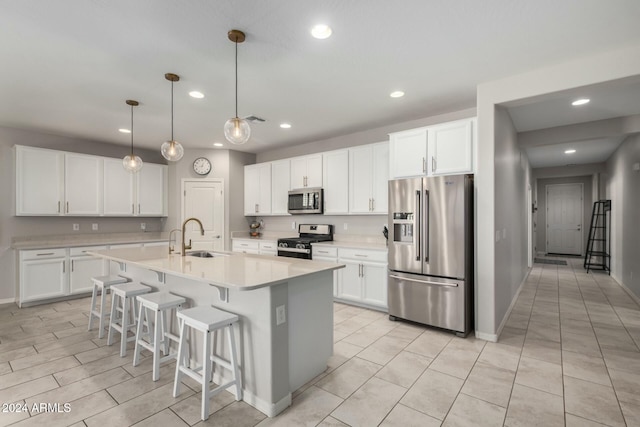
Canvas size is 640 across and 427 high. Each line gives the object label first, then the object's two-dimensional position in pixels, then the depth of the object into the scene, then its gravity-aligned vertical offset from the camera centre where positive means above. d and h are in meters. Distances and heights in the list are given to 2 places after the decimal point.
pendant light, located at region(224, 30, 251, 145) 2.52 +0.68
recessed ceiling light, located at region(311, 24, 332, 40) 2.22 +1.33
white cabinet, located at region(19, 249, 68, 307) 4.35 -0.84
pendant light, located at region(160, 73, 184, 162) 3.25 +0.68
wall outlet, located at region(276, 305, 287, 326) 2.07 -0.68
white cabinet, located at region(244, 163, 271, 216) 5.96 +0.50
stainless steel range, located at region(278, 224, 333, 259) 4.82 -0.41
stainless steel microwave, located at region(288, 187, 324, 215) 5.11 +0.23
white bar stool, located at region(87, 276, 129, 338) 3.29 -0.76
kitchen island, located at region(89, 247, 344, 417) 2.04 -0.70
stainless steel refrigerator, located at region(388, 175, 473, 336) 3.26 -0.41
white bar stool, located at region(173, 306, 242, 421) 2.01 -0.91
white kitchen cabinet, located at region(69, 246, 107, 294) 4.72 -0.83
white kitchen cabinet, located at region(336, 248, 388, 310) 4.04 -0.86
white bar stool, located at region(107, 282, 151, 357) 2.94 -0.94
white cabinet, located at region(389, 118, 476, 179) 3.40 +0.74
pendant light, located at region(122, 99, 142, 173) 3.57 +0.61
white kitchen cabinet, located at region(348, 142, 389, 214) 4.42 +0.52
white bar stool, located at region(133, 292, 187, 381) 2.48 -0.95
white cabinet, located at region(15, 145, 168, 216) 4.60 +0.49
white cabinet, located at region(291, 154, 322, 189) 5.16 +0.73
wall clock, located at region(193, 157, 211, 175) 6.14 +0.96
